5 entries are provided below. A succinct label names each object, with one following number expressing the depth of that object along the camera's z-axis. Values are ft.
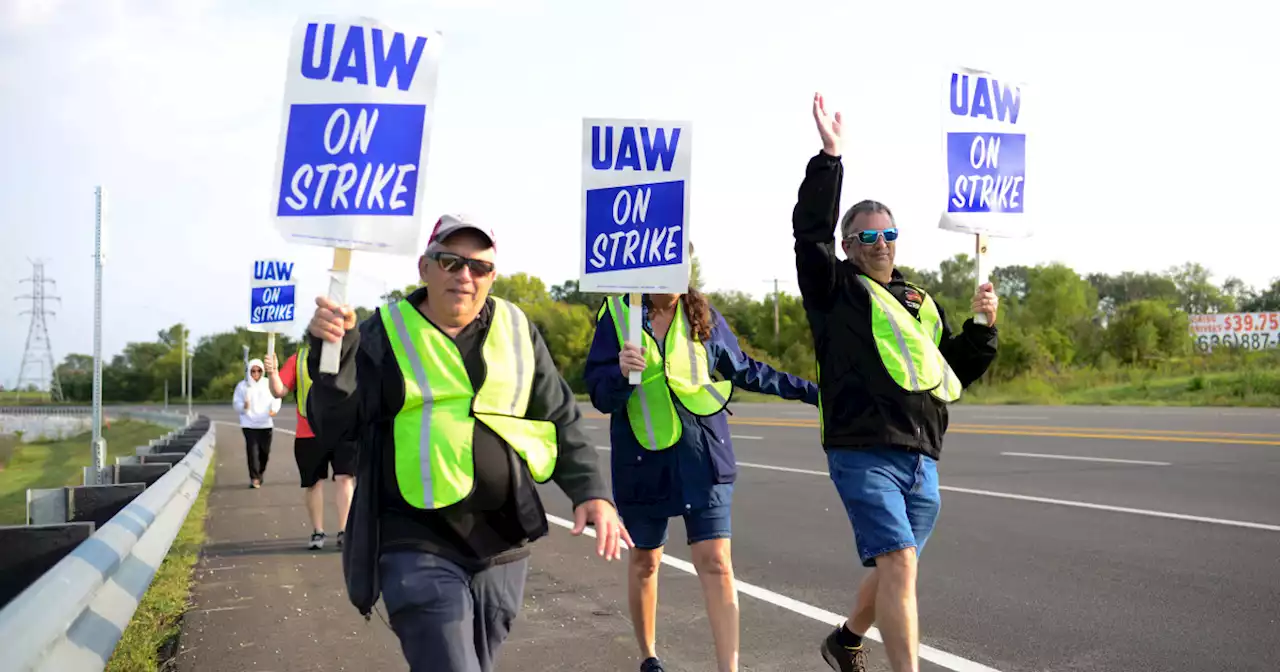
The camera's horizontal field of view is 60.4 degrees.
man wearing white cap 9.95
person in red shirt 26.12
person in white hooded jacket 44.75
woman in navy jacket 15.46
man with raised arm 13.92
